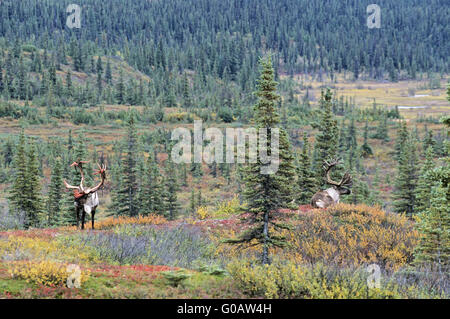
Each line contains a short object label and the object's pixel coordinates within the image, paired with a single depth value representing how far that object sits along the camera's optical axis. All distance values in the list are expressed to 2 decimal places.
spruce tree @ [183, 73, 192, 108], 96.94
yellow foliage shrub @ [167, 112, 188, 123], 79.44
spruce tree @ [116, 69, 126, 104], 97.15
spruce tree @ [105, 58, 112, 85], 110.94
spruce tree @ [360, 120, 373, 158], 60.91
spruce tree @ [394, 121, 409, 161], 51.15
